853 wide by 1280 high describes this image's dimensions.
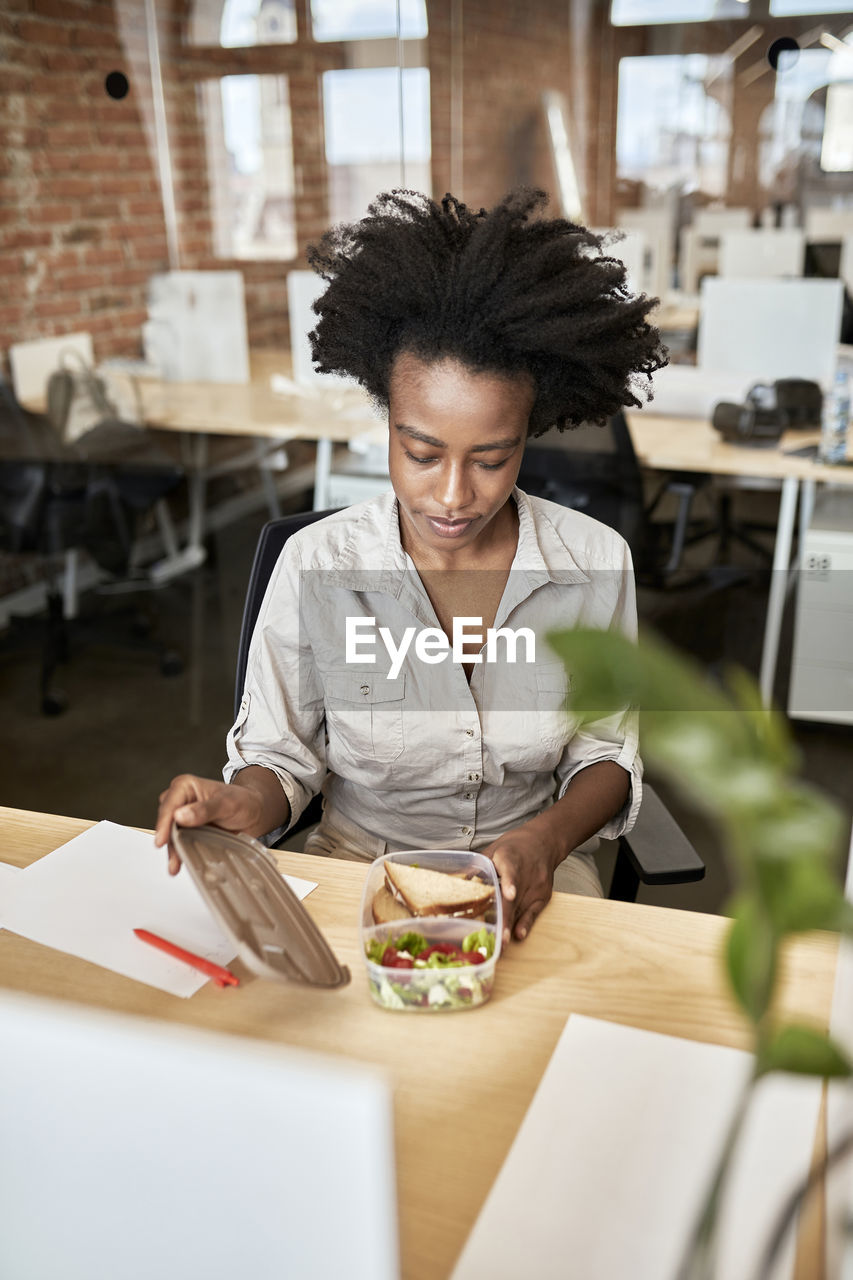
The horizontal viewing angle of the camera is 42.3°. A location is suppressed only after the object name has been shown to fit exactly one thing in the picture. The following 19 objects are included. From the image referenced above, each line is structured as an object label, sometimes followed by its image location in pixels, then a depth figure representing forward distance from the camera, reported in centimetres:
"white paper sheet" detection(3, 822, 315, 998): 96
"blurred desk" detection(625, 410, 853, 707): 293
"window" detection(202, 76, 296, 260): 386
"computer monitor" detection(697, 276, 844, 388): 353
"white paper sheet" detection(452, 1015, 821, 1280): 67
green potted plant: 35
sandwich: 96
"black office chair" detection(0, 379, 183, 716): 349
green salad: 89
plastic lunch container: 89
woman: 125
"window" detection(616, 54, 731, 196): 462
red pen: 93
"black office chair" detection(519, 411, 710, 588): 279
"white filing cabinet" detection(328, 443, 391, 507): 335
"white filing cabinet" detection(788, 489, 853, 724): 284
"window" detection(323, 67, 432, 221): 405
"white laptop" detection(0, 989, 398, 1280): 41
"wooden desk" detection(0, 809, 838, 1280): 75
